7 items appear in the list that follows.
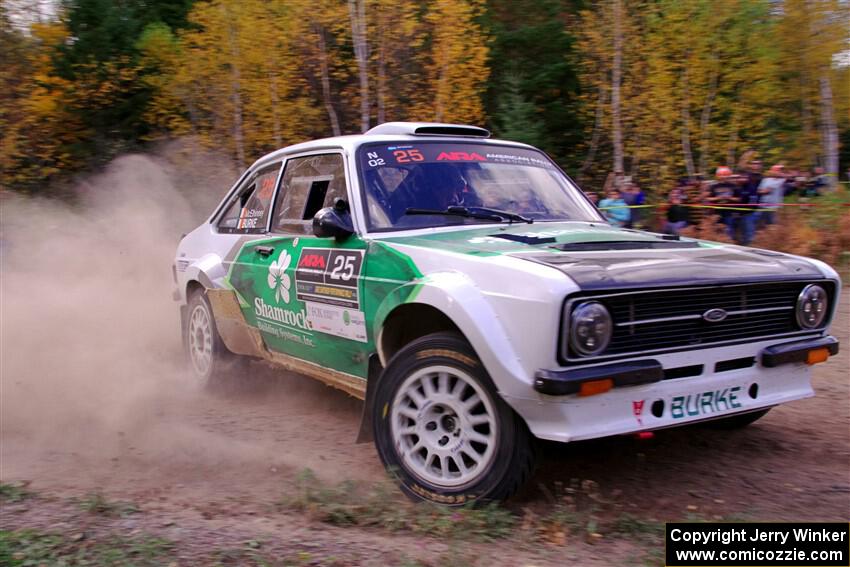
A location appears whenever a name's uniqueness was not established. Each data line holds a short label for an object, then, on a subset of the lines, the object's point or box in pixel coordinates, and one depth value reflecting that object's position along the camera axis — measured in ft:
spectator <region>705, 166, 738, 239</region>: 36.40
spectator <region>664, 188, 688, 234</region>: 36.11
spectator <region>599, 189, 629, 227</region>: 35.50
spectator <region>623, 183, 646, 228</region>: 36.91
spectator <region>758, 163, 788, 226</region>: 35.88
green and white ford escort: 10.73
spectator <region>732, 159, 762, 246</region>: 35.19
